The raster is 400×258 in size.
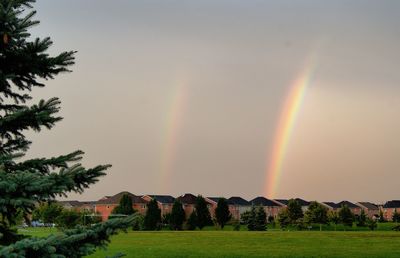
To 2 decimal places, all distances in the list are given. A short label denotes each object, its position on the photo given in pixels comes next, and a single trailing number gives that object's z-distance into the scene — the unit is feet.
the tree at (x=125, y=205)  309.22
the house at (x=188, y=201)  492.21
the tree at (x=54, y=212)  237.00
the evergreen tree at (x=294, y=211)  338.13
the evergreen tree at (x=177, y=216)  329.31
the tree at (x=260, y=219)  334.24
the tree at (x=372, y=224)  320.99
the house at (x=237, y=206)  578.25
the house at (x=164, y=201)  516.81
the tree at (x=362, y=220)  362.74
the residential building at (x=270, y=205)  610.65
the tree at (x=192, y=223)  331.77
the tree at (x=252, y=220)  334.03
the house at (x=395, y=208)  646.74
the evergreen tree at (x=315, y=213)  334.65
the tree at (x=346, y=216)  352.49
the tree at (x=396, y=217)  445.78
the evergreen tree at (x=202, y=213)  333.83
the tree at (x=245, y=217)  352.49
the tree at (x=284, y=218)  341.82
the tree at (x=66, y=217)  203.75
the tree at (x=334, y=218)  367.29
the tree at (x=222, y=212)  342.89
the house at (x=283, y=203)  636.07
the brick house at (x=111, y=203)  490.08
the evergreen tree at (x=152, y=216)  322.96
